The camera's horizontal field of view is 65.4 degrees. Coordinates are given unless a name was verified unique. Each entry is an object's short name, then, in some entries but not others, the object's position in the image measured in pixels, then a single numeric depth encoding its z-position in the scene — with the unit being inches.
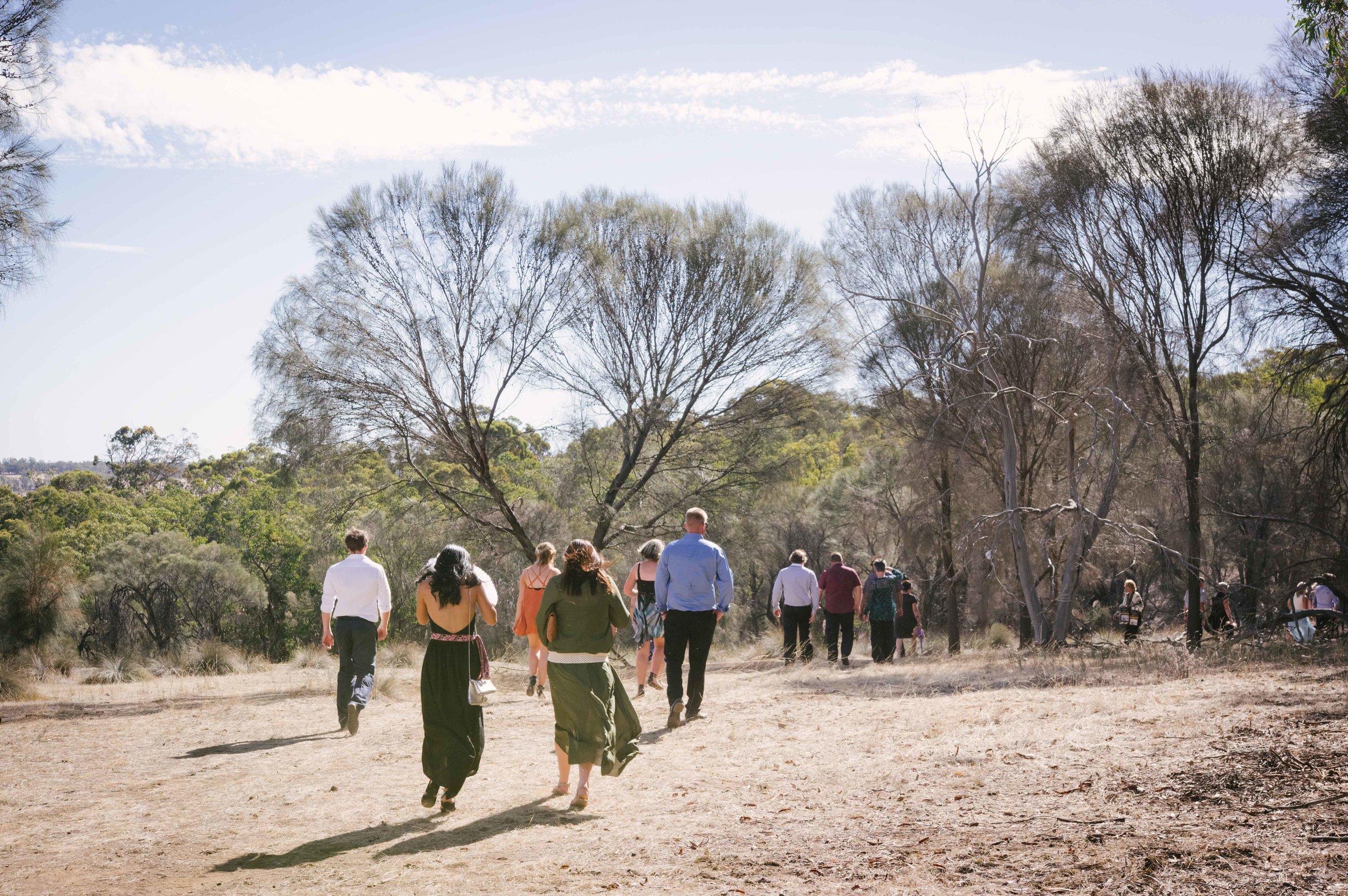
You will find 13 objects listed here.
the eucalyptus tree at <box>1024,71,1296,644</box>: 660.1
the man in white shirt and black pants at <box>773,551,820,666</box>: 568.1
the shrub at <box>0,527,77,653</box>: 718.5
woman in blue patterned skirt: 470.6
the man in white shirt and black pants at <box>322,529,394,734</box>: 386.9
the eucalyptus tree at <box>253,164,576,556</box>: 676.7
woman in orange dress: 343.9
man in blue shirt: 391.2
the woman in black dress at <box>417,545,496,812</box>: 269.7
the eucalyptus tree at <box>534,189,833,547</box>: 768.9
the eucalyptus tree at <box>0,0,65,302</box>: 480.1
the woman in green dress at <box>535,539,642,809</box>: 270.1
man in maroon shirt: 620.7
